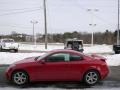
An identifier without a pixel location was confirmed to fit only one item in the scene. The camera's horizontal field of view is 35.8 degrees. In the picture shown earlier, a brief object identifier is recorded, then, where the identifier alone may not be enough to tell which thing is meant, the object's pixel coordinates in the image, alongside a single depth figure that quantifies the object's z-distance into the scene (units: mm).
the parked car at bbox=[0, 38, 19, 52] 22578
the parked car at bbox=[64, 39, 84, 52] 19415
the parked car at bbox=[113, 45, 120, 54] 24264
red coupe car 7061
